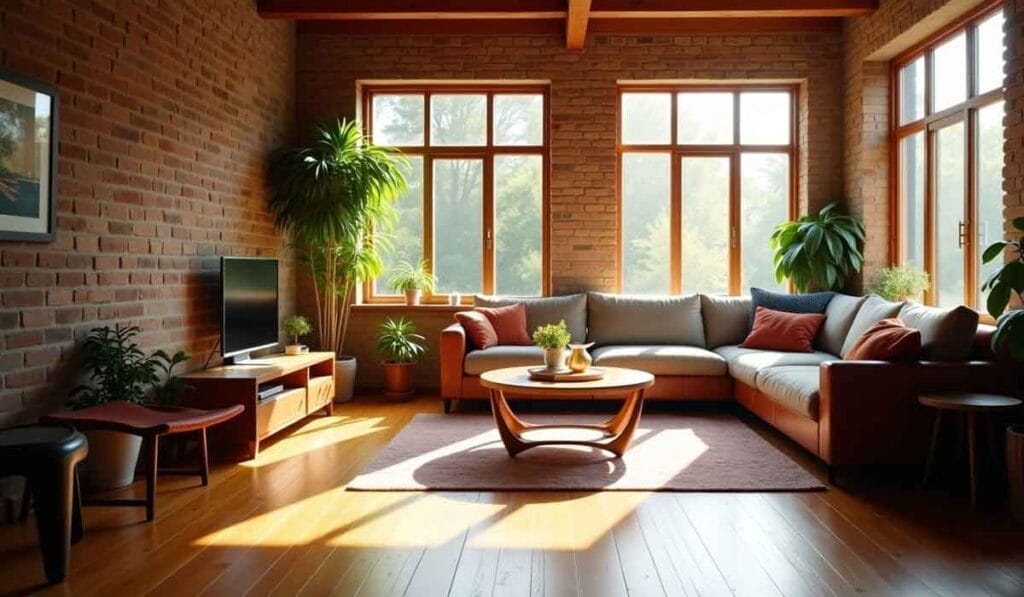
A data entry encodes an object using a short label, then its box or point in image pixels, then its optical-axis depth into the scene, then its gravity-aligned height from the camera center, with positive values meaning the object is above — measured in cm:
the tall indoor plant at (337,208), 614 +77
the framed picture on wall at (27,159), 323 +63
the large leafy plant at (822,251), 629 +44
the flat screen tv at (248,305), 497 -2
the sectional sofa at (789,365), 396 -39
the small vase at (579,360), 462 -34
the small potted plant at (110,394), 376 -45
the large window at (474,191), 714 +104
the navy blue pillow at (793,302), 625 +1
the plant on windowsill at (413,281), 692 +20
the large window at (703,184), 709 +110
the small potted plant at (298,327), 602 -19
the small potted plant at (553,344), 466 -25
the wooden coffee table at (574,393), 425 -50
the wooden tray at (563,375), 444 -42
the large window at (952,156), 511 +108
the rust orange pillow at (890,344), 404 -22
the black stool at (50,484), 265 -63
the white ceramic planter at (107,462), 376 -79
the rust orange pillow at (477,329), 613 -21
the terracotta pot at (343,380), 646 -65
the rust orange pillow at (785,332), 594 -23
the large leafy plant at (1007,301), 330 +0
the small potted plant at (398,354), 661 -44
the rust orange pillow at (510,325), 634 -18
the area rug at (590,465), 388 -90
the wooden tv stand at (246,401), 448 -59
